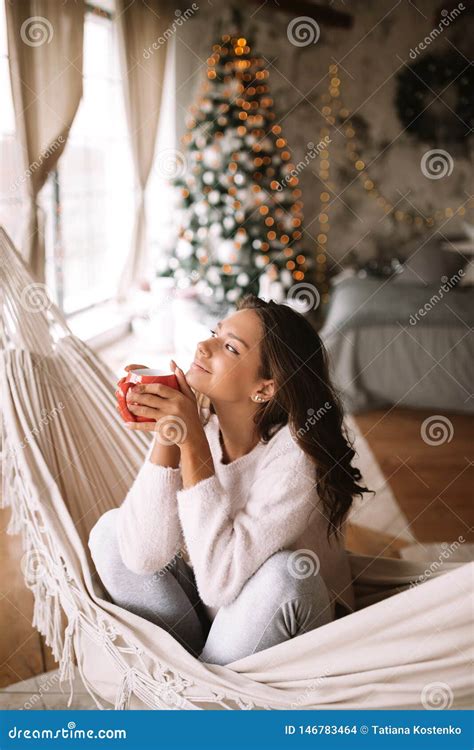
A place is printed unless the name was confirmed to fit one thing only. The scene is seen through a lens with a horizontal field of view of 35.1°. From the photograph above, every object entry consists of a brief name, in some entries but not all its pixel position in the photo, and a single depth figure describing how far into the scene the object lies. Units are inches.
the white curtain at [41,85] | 85.9
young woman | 41.1
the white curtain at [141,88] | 141.7
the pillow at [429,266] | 136.9
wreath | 168.1
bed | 113.0
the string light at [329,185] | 175.5
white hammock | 39.9
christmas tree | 145.9
